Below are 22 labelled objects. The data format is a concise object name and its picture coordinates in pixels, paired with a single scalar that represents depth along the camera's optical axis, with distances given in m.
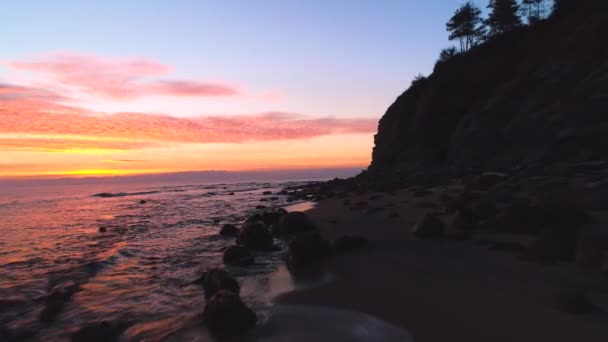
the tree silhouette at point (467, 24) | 43.44
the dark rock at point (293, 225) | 11.62
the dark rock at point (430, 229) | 8.27
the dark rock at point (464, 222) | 8.38
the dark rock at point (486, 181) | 13.45
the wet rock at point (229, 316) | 4.48
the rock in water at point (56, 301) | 5.67
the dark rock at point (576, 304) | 3.95
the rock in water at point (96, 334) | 4.59
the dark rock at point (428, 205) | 12.26
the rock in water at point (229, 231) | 12.26
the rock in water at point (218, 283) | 6.00
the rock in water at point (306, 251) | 7.37
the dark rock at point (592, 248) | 5.14
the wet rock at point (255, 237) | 9.70
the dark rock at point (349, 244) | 7.96
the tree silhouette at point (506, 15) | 40.00
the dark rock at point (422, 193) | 15.09
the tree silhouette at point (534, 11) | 41.97
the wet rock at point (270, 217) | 14.25
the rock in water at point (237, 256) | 8.06
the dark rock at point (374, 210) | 13.09
